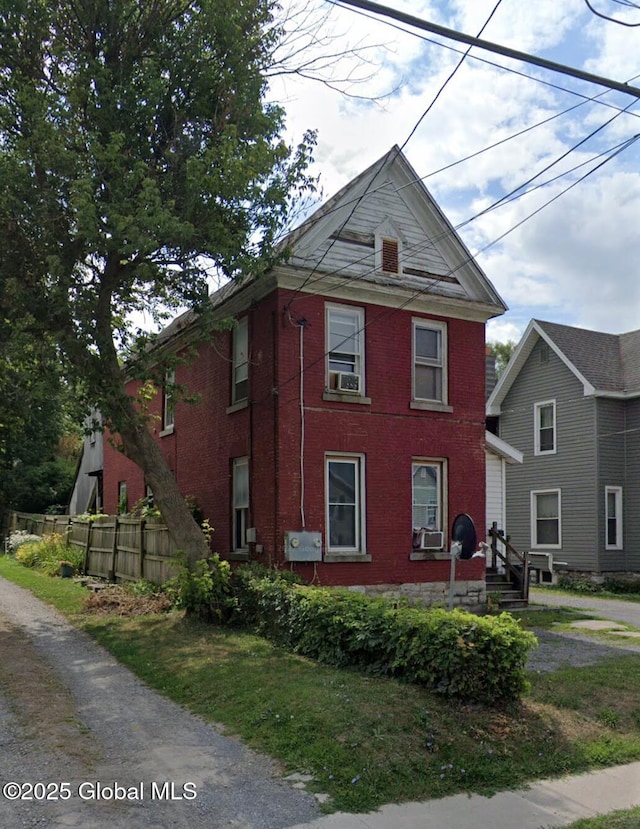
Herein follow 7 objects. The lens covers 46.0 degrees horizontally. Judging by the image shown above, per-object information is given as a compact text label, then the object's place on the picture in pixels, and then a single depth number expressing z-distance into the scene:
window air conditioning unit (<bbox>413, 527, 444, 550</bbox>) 14.77
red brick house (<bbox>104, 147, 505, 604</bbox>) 13.91
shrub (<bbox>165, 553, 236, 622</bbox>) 12.10
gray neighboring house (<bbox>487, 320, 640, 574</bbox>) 23.19
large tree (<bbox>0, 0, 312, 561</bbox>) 11.02
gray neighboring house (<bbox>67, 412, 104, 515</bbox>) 26.41
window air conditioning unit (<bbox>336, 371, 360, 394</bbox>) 14.37
